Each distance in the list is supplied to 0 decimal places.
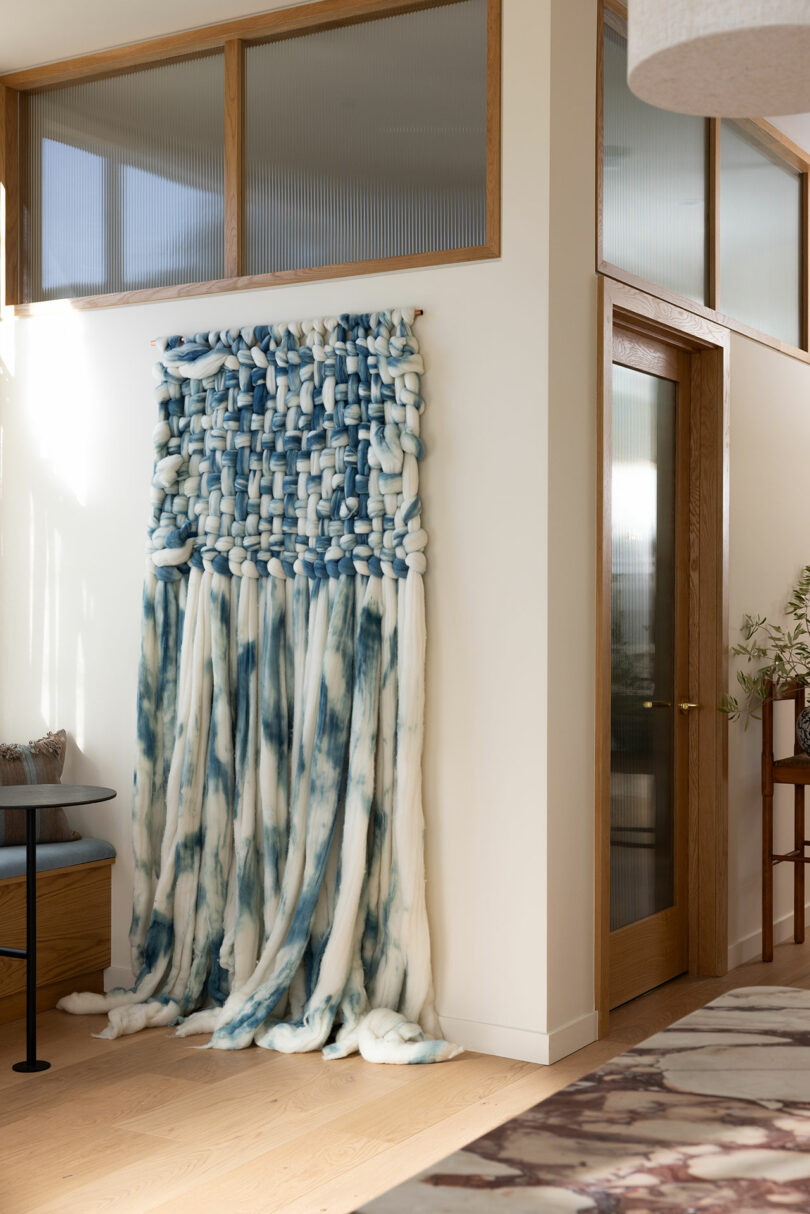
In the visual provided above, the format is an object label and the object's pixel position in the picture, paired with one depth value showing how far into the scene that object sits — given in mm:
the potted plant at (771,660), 4508
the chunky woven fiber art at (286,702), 3570
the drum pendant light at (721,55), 1218
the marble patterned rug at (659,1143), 921
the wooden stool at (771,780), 4520
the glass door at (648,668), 3961
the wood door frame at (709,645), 4324
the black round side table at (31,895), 3395
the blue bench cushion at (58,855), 3791
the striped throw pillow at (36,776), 3988
